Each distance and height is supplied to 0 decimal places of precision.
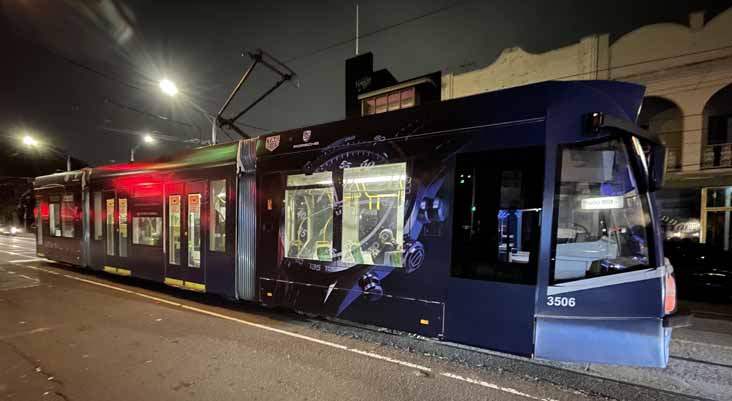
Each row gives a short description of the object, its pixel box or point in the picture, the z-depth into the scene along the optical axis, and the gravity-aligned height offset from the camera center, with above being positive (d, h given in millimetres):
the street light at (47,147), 17281 +2159
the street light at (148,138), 15102 +2221
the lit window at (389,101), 15174 +4461
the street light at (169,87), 9703 +2984
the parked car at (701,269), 8383 -1986
